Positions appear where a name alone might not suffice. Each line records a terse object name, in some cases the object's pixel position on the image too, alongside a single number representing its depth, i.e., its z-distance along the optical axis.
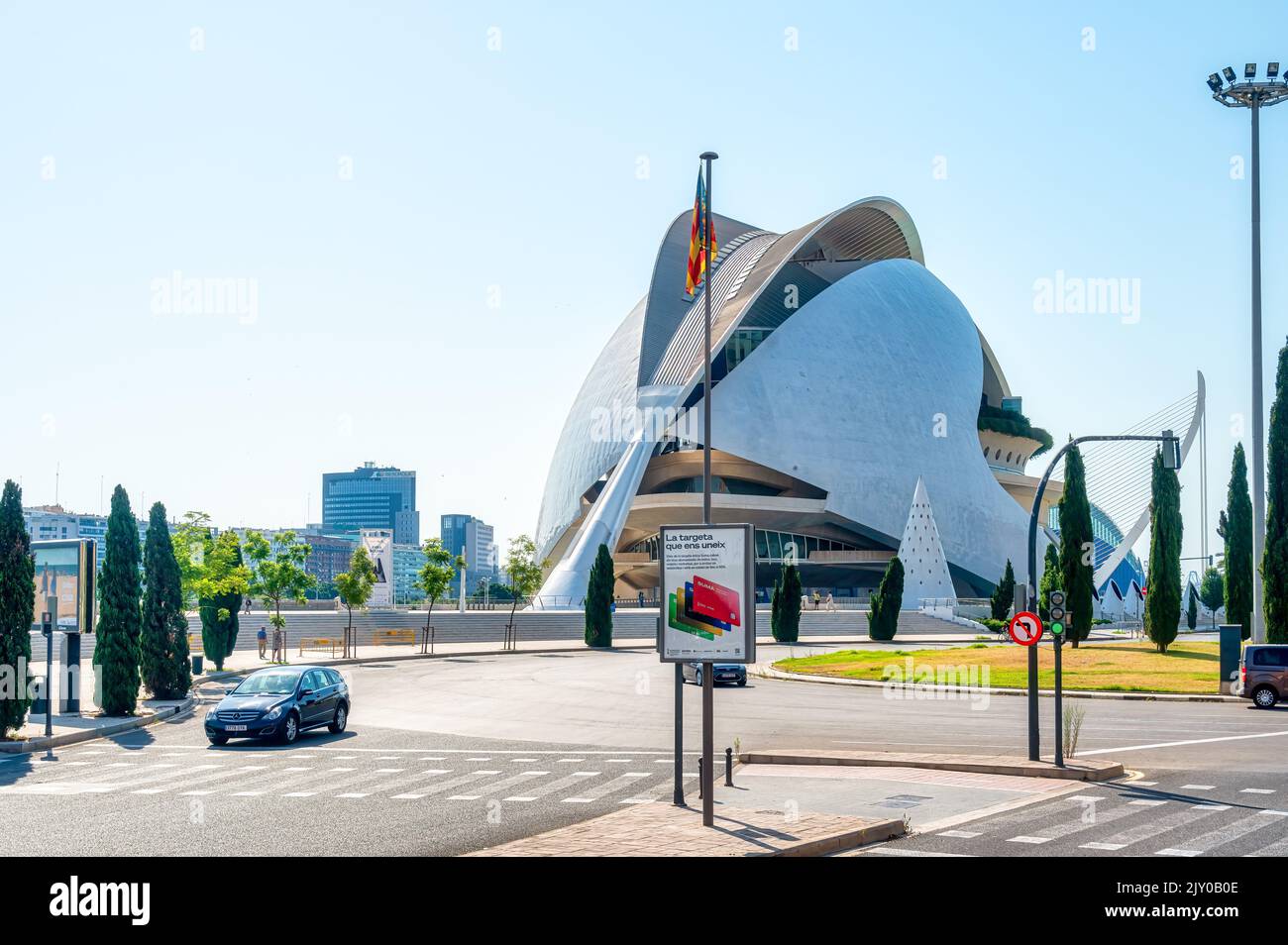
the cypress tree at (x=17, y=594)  23.42
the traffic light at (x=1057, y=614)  19.22
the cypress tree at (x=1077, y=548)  46.22
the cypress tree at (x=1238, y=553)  52.62
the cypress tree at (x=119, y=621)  27.33
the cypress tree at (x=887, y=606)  59.53
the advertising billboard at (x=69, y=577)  30.53
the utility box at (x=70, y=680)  28.45
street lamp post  33.75
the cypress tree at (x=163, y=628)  31.28
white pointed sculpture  75.38
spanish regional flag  17.88
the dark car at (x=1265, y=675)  29.75
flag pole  13.52
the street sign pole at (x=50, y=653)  22.31
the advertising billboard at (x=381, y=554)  61.75
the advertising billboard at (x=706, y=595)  14.28
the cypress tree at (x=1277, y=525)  34.94
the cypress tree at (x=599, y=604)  57.28
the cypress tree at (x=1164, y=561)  44.41
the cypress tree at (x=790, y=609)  59.78
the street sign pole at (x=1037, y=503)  18.98
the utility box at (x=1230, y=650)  32.19
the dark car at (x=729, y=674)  35.26
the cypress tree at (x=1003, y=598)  68.88
